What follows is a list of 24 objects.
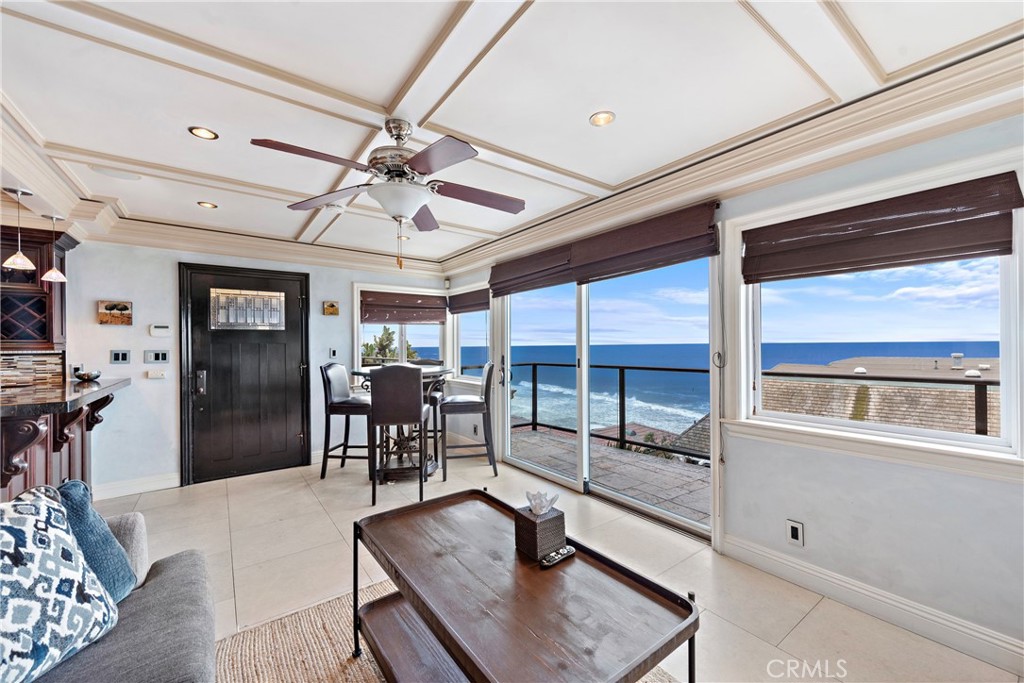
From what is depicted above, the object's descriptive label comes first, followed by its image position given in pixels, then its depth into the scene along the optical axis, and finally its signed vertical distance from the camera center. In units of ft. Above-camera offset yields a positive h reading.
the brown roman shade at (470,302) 16.25 +1.57
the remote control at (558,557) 5.14 -2.75
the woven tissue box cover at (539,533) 5.27 -2.49
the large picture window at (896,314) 5.89 +0.40
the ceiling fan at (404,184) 5.81 +2.40
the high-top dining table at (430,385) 13.07 -1.55
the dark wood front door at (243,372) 13.10 -1.00
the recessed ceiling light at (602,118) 6.45 +3.48
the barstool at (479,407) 13.69 -2.22
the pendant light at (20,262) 8.20 +1.64
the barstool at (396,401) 11.75 -1.73
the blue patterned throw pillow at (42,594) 3.51 -2.33
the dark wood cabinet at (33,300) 10.21 +1.12
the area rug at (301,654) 5.49 -4.41
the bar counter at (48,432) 6.43 -1.70
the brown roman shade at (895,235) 5.65 +1.64
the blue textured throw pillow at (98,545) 4.66 -2.33
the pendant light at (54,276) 9.29 +1.51
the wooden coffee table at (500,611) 3.69 -2.81
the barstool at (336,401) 13.16 -1.91
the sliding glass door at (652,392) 11.41 -1.87
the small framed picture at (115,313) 11.87 +0.87
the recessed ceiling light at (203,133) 6.78 +3.47
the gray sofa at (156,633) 3.68 -2.91
